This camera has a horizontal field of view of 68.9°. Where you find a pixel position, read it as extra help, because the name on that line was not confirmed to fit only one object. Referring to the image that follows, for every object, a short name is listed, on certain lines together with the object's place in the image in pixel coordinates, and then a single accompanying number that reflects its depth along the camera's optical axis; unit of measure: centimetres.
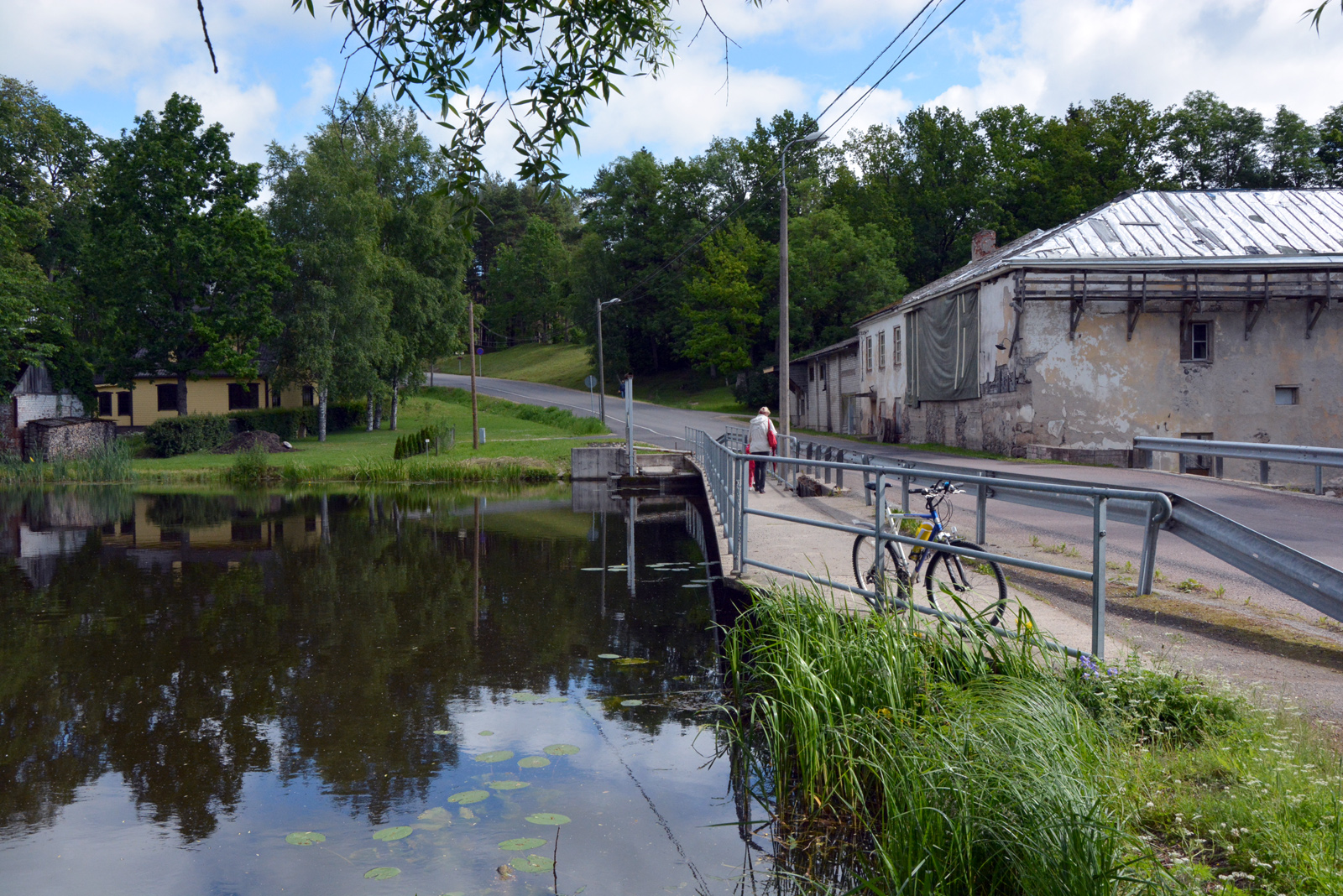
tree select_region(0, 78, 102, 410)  3925
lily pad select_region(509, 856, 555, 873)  491
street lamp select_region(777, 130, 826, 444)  2325
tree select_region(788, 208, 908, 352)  5784
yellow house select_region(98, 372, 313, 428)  5125
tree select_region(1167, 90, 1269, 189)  6088
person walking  1900
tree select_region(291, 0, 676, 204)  482
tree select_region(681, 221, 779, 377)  6284
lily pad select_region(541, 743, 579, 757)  667
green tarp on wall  3228
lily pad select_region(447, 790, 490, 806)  578
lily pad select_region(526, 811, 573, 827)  549
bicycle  689
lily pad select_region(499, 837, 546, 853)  514
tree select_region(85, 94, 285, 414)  4025
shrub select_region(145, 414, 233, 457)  3950
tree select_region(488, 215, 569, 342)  9888
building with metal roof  2823
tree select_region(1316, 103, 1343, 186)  5622
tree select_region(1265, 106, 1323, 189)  5866
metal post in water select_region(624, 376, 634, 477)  2591
